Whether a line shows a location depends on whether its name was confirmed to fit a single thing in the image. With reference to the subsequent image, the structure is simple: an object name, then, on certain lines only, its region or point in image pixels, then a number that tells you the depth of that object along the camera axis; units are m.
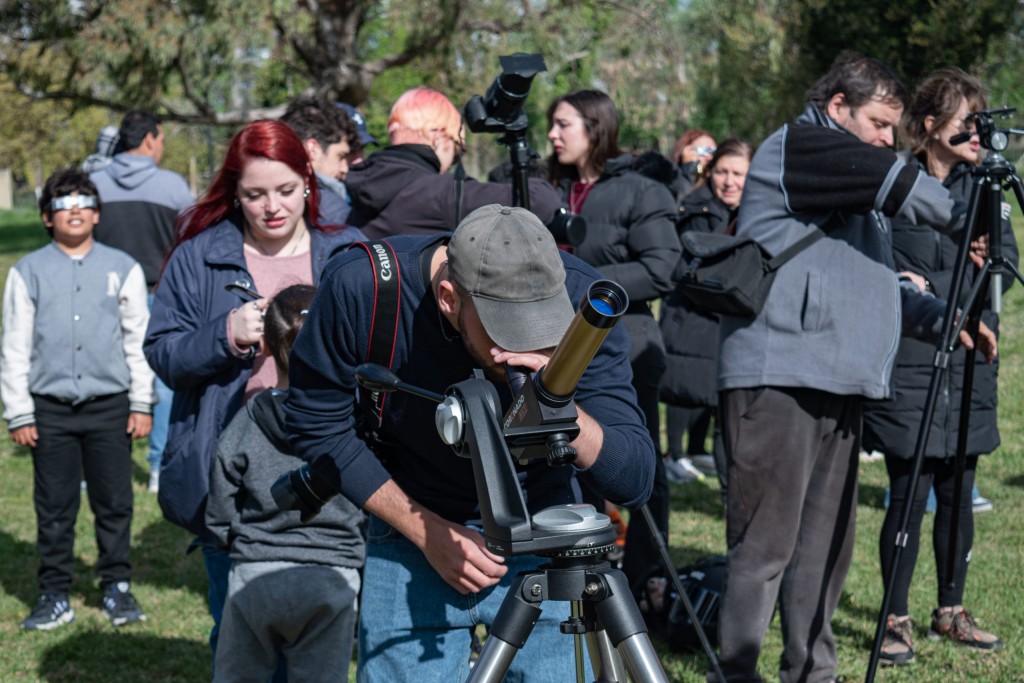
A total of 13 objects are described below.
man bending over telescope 4.73
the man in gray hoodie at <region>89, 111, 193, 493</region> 15.77
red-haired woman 7.34
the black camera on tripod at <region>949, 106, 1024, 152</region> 7.26
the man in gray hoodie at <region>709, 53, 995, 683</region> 7.52
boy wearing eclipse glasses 10.96
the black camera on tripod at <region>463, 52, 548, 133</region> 7.42
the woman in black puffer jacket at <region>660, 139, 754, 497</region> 12.44
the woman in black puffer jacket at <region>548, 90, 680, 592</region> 10.31
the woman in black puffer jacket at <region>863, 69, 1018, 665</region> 9.29
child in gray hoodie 6.79
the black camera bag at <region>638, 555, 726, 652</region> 9.70
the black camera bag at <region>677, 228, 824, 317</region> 7.55
